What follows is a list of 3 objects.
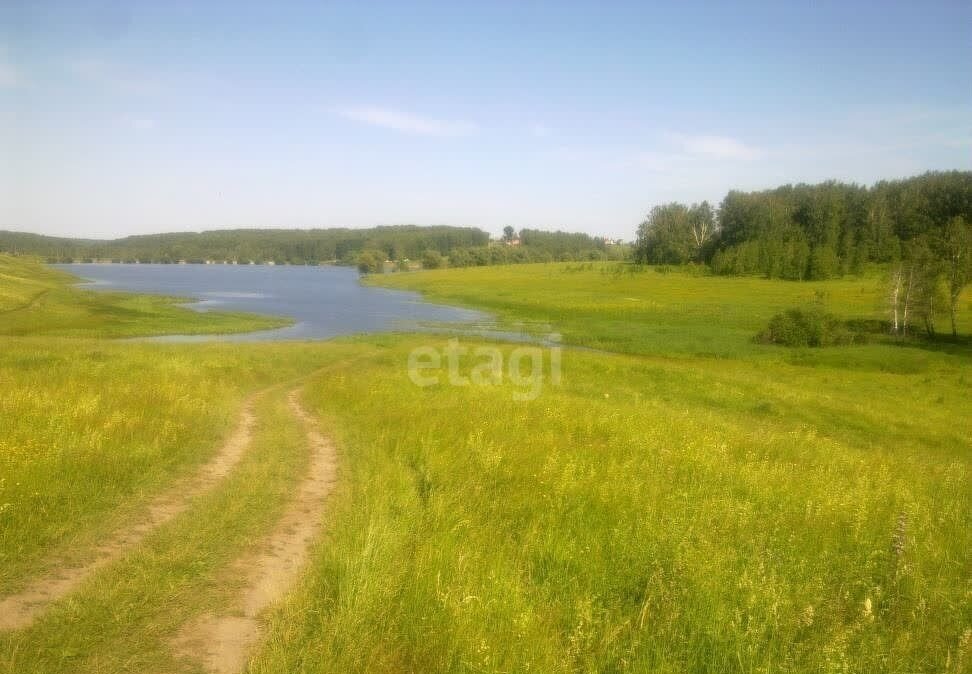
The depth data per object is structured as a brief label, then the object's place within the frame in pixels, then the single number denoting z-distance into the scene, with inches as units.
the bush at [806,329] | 1642.5
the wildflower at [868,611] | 206.2
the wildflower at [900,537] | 248.1
